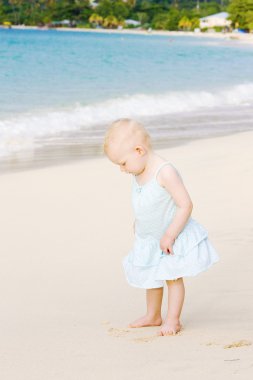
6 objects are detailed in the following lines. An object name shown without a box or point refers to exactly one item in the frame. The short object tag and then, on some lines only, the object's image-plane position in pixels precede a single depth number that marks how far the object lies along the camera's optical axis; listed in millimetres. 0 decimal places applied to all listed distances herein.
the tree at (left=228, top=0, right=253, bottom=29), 112812
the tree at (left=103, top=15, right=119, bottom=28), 147125
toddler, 3408
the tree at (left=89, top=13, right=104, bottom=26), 151125
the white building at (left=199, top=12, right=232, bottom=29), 130375
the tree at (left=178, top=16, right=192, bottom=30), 133000
